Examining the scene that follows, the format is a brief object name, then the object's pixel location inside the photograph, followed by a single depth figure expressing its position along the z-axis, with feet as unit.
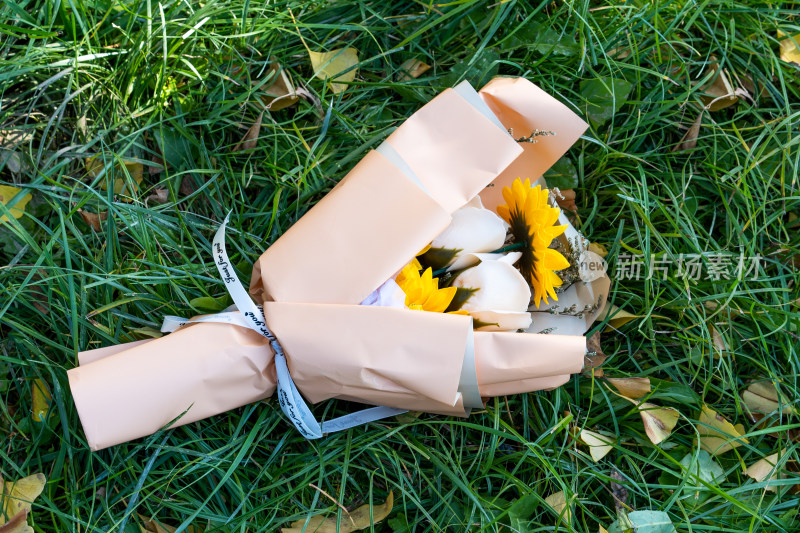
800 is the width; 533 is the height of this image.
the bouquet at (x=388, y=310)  2.61
